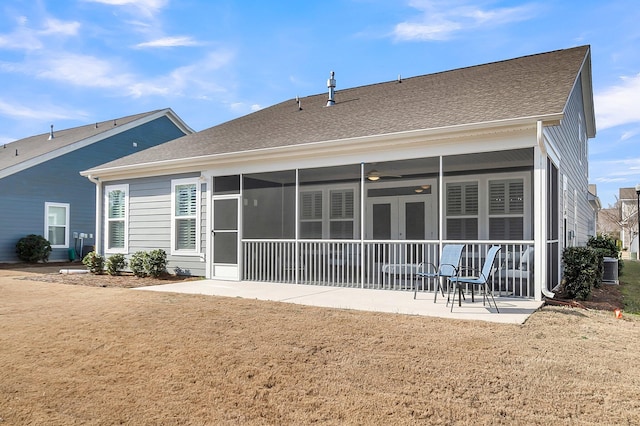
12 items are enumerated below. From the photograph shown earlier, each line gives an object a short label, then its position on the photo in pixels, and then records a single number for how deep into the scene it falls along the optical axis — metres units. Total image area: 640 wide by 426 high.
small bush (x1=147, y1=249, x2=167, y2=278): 10.76
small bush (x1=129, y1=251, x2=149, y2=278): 10.79
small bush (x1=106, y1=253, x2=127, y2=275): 11.49
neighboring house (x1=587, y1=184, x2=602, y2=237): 16.94
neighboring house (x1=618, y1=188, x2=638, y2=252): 33.22
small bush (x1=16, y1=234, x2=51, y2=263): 15.84
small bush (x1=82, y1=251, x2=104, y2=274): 11.87
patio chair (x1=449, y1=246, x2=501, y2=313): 6.12
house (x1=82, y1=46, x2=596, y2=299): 7.75
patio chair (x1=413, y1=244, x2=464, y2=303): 6.92
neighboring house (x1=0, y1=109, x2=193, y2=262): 16.06
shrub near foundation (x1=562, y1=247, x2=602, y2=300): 7.55
